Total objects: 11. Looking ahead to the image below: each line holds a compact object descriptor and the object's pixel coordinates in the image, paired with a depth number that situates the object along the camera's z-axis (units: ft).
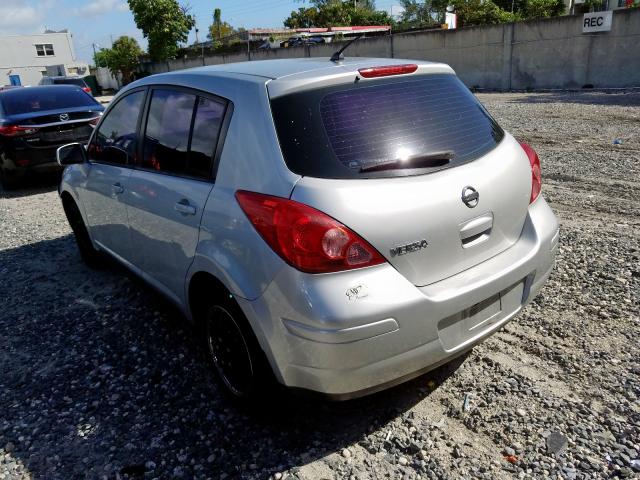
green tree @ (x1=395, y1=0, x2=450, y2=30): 146.03
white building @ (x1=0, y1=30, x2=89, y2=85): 216.13
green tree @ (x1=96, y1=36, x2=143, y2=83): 156.76
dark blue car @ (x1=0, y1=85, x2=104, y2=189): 27.63
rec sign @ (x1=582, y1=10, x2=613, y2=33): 61.67
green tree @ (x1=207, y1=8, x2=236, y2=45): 257.14
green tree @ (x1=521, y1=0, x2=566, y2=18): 112.27
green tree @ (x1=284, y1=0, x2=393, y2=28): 178.09
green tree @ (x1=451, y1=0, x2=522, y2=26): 109.50
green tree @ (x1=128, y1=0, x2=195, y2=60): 142.72
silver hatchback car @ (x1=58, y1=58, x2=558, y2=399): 7.22
